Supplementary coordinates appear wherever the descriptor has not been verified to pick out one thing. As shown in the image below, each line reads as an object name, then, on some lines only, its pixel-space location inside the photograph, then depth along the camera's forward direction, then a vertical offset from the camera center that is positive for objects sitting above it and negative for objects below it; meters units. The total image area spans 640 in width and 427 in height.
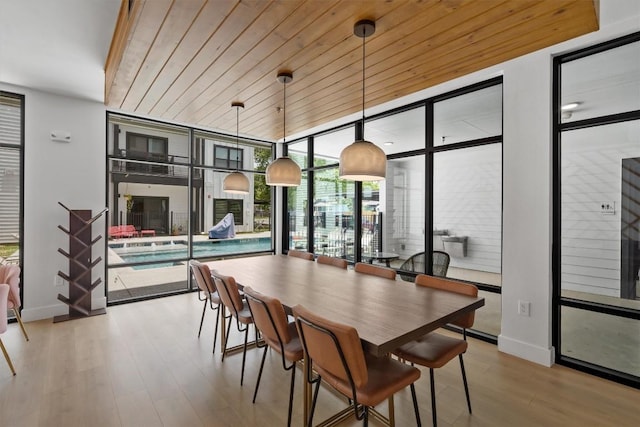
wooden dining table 1.61 -0.58
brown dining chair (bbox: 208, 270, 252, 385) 2.57 -0.71
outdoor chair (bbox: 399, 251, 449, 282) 3.61 -0.60
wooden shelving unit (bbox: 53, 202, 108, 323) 3.96 -0.66
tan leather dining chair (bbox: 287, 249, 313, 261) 3.99 -0.54
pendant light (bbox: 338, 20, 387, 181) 2.12 +0.39
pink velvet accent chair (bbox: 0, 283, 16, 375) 2.49 -0.74
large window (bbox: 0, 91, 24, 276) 3.80 +0.48
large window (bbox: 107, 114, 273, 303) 4.58 +0.18
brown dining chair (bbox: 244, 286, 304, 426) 1.96 -0.73
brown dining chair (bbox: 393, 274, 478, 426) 1.93 -0.89
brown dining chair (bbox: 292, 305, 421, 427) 1.48 -0.79
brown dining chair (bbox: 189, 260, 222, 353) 3.07 -0.70
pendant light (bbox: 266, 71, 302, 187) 3.05 +0.44
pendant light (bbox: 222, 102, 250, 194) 3.50 +0.36
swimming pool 4.65 -0.59
